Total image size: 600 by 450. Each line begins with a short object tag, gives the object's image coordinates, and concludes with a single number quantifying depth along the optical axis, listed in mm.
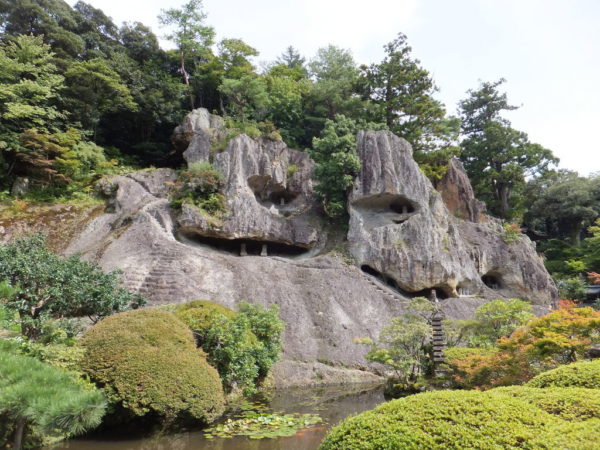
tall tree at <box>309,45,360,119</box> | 30688
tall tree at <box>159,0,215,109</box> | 32094
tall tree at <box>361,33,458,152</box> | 28375
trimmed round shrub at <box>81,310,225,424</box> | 6980
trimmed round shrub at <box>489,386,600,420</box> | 3992
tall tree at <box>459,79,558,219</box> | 32219
